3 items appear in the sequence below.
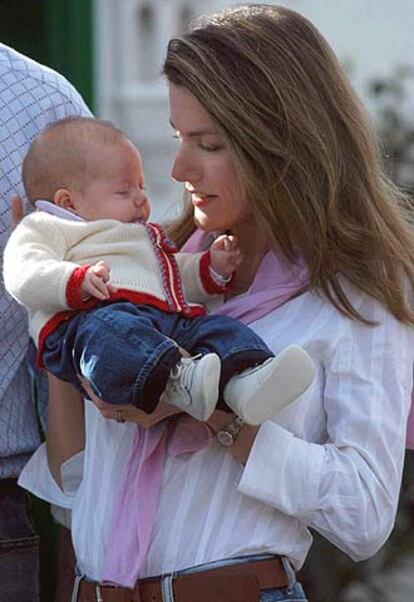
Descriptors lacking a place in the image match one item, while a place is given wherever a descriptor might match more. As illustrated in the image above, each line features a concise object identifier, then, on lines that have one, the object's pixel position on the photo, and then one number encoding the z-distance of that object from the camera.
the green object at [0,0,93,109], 11.30
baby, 5.63
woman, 5.83
